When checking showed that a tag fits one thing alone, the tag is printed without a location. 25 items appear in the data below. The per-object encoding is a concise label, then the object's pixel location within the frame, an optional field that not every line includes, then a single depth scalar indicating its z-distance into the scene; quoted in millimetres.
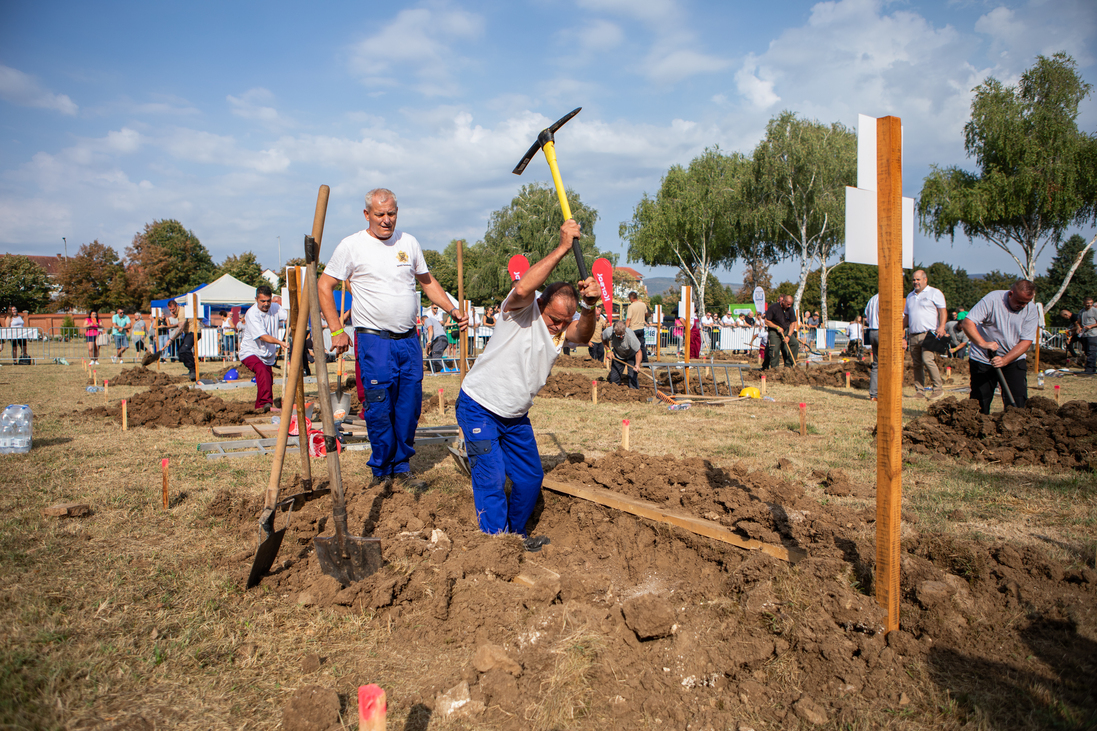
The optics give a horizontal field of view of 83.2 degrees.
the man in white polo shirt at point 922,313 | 9523
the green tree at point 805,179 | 34188
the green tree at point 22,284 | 43156
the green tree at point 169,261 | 49219
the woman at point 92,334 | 20047
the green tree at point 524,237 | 47688
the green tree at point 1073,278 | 48406
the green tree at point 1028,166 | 26859
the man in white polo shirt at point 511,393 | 3635
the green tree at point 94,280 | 44406
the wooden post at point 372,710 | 1504
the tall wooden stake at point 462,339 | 6739
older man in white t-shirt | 4426
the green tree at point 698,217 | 38594
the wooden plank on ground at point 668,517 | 3098
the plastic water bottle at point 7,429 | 5824
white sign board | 2490
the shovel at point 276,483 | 3080
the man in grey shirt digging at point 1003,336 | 6316
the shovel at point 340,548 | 3086
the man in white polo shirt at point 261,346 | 8375
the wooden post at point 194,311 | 12555
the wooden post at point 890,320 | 2438
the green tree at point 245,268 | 57344
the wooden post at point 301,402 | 3869
